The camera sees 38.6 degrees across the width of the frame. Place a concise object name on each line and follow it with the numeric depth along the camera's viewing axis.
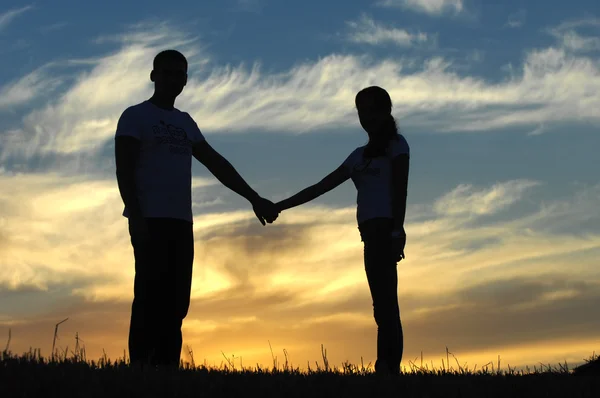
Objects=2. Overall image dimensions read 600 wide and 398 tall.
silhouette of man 8.05
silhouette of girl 8.69
